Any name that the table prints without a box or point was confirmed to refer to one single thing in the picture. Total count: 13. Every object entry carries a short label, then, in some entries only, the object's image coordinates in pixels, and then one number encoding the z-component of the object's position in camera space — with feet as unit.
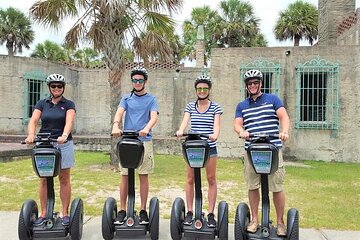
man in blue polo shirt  13.15
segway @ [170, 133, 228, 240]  13.41
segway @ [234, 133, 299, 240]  12.34
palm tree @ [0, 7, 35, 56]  94.94
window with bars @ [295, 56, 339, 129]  37.78
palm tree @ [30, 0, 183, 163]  31.78
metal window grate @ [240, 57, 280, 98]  38.96
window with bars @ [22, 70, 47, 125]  48.75
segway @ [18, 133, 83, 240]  13.15
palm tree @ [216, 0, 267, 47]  93.25
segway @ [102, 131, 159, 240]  13.55
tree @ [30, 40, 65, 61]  107.34
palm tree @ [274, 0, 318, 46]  97.70
